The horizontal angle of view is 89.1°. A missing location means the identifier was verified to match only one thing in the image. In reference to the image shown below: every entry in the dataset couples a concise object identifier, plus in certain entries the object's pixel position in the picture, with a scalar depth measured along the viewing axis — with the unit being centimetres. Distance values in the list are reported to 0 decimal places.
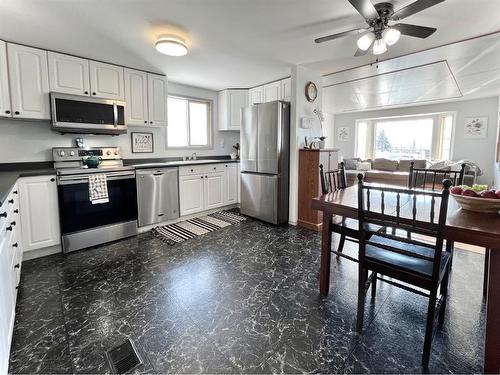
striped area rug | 344
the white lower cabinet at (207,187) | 404
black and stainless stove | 286
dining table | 125
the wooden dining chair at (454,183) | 197
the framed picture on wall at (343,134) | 853
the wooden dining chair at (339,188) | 212
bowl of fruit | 150
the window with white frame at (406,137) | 702
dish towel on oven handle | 296
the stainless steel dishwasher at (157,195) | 350
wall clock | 376
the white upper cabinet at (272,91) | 421
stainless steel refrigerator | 368
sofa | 652
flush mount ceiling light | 258
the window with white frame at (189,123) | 458
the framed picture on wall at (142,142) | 398
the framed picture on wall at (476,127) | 627
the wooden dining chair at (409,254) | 134
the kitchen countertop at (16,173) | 186
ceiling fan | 171
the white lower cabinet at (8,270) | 127
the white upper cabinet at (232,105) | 486
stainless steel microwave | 293
